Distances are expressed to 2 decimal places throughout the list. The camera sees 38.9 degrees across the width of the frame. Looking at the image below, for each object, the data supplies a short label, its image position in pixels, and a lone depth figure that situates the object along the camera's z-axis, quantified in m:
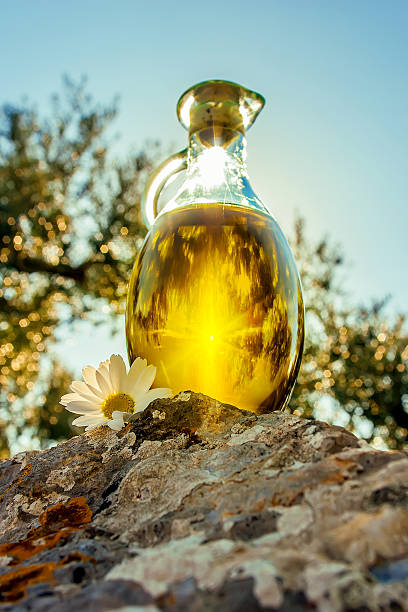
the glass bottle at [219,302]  0.26
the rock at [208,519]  0.10
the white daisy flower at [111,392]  0.26
